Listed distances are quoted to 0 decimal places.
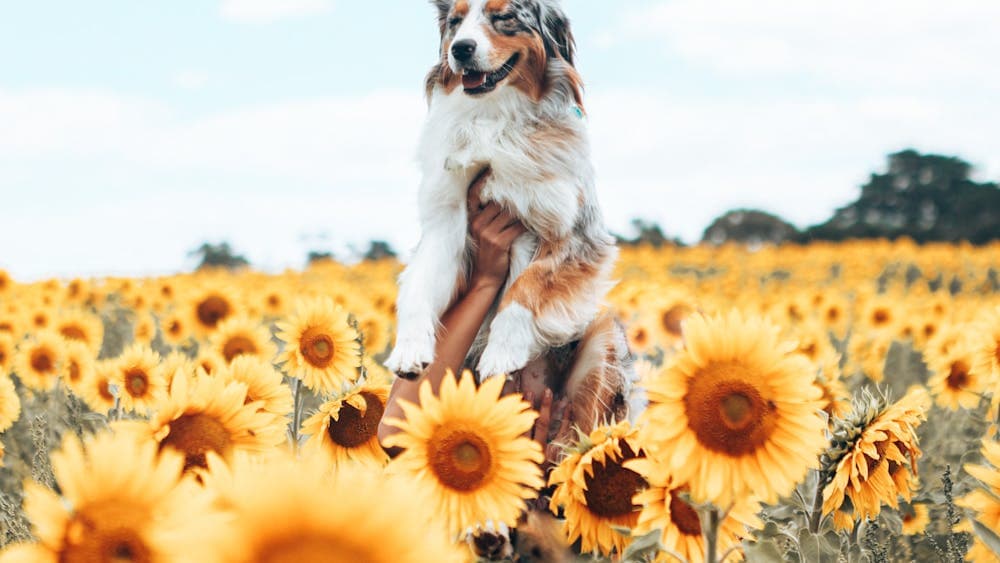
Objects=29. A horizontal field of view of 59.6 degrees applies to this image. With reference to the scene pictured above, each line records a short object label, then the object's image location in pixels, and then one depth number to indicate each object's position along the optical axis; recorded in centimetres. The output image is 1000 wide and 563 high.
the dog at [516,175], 331
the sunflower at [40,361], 508
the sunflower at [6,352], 511
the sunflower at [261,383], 261
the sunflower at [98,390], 407
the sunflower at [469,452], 186
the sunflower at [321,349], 343
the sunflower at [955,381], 423
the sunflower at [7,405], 383
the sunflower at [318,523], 94
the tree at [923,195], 3478
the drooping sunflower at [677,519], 190
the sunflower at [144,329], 629
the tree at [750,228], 3572
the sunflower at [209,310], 604
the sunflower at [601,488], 210
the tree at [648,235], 2314
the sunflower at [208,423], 186
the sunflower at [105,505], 113
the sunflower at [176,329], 605
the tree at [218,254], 2272
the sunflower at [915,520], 326
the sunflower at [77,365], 451
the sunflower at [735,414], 169
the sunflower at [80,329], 571
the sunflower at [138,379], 344
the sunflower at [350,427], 271
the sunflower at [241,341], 431
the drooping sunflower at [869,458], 223
